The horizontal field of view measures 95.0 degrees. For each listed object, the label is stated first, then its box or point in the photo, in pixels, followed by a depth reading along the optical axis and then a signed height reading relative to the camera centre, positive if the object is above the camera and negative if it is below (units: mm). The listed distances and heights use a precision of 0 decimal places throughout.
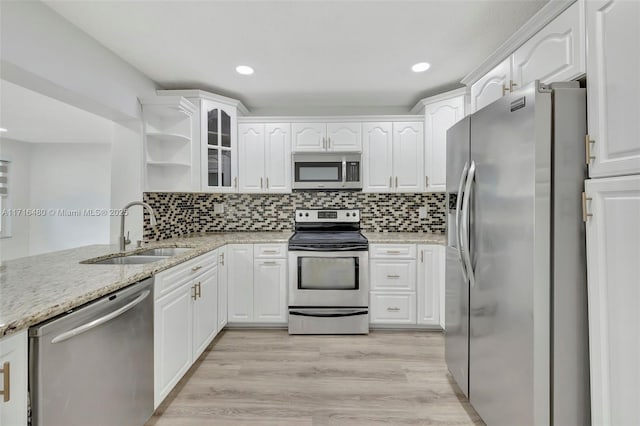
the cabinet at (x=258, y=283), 2908 -671
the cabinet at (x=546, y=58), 1229 +799
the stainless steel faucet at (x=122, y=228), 2100 -94
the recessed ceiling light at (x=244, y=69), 2496 +1268
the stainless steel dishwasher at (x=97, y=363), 991 -598
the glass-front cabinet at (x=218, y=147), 2936 +716
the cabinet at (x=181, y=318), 1668 -691
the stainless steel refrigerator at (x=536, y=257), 1165 -173
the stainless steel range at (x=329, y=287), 2797 -687
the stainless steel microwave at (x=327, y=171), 3180 +490
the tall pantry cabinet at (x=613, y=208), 962 +31
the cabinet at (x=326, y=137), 3207 +866
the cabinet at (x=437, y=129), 2916 +908
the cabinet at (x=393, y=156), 3164 +648
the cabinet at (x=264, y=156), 3238 +661
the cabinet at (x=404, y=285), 2844 -679
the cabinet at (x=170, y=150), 2703 +638
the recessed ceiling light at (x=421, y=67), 2461 +1280
